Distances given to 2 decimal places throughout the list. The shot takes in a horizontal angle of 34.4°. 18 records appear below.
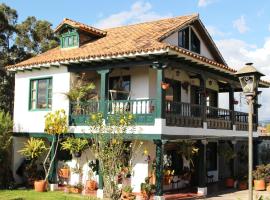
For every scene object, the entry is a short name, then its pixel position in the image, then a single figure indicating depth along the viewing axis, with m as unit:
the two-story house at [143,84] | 17.02
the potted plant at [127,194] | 16.12
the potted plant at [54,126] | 19.08
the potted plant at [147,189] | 16.70
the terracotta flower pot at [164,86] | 16.37
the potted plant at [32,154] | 19.58
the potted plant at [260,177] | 21.54
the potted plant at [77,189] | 19.14
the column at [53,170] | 19.88
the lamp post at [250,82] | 9.05
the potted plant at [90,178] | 19.58
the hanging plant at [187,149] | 18.62
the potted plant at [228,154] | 22.52
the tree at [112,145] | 12.82
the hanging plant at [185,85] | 21.79
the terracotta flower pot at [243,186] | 22.34
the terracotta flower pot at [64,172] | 20.56
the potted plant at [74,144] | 18.53
